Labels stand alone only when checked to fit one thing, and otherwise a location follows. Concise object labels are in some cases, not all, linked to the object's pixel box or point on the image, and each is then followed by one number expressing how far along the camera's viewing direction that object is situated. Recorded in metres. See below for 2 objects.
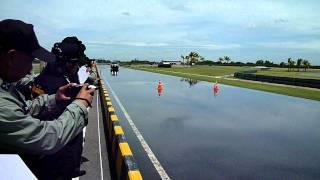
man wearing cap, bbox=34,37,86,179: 2.78
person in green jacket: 1.35
